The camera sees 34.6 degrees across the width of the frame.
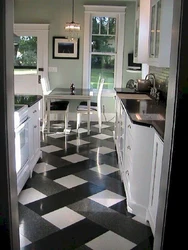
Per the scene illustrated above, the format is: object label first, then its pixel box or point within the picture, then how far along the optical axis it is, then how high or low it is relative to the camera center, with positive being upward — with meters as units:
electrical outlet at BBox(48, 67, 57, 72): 6.60 +0.19
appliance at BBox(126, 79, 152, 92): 4.88 -0.08
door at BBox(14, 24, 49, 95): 6.44 +0.44
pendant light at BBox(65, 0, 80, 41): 6.39 +0.94
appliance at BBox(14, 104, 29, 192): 2.92 -0.66
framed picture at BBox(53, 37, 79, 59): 6.46 +0.64
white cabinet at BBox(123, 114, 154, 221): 2.58 -0.77
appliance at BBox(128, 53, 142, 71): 6.23 +0.30
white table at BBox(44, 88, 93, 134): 5.31 -0.31
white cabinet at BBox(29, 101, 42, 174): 3.56 -0.71
